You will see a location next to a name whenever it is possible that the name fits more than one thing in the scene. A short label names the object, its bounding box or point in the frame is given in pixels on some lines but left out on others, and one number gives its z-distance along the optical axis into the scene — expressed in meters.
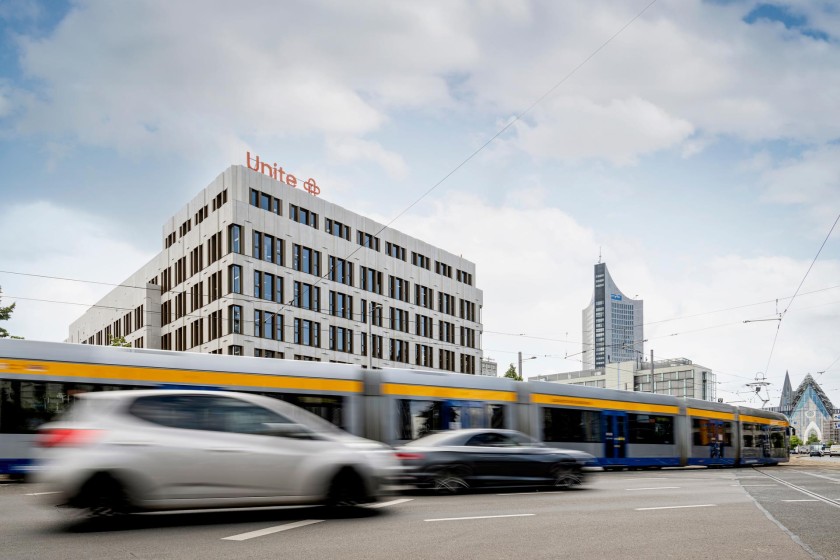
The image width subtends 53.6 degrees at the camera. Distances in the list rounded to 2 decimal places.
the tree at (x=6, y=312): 41.97
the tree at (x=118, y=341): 55.12
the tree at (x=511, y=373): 72.38
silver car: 8.89
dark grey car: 14.60
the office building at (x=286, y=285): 54.88
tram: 17.17
